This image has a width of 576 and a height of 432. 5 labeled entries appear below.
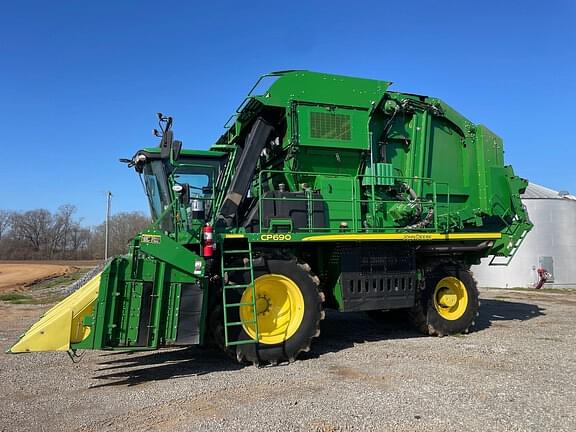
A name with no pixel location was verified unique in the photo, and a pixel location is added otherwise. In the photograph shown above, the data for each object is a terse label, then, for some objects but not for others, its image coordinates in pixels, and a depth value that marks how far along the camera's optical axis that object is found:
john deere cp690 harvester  6.46
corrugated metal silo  22.59
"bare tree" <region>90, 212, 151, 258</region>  71.06
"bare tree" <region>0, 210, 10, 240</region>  99.31
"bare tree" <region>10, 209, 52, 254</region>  96.25
